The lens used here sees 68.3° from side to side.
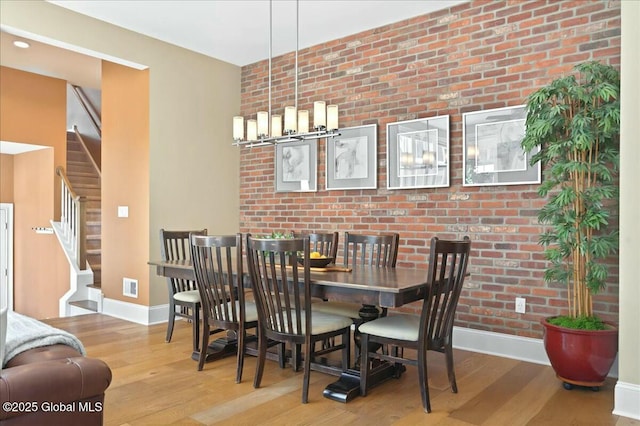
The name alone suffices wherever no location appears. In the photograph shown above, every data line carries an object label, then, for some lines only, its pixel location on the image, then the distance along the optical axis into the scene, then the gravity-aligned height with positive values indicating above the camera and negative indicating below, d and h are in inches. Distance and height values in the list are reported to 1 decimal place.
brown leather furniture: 56.4 -22.1
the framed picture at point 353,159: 179.0 +20.7
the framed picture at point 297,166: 198.5 +19.7
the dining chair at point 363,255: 139.7 -13.7
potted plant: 115.7 +2.4
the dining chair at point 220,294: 123.0 -22.6
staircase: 243.6 +12.9
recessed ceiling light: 201.5 +72.7
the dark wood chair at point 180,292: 145.2 -26.7
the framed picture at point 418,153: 159.9 +20.5
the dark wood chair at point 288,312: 108.4 -24.2
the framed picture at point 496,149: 143.3 +19.6
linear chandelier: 134.9 +25.8
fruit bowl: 132.9 -14.2
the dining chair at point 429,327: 105.7 -27.2
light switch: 198.7 +0.3
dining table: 103.7 -18.1
